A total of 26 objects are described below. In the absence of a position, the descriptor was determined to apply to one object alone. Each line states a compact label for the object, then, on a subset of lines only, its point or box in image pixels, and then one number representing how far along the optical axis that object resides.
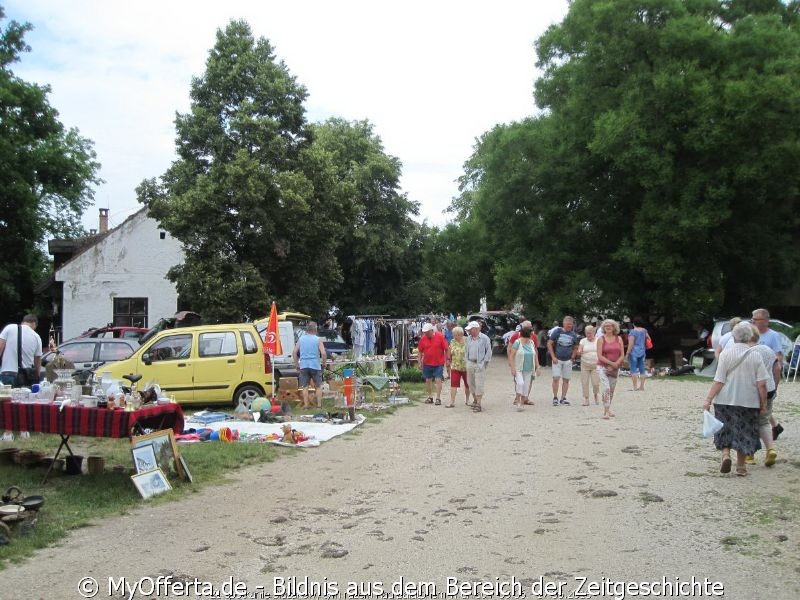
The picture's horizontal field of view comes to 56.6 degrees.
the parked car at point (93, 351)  17.80
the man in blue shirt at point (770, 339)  9.30
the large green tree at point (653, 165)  25.31
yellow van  14.66
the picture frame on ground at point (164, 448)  8.18
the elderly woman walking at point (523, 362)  15.37
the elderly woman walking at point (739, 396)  8.34
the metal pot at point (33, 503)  6.51
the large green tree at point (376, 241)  38.53
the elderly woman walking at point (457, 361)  15.73
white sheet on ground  12.01
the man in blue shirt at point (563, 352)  15.48
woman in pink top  13.77
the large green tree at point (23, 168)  29.38
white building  34.91
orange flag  16.17
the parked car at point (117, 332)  28.45
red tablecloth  7.97
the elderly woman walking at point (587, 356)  15.30
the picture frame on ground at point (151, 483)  7.72
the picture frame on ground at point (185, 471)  8.38
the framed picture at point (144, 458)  7.90
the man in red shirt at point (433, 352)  16.24
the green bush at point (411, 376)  22.23
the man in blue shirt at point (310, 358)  15.12
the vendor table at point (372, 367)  18.35
